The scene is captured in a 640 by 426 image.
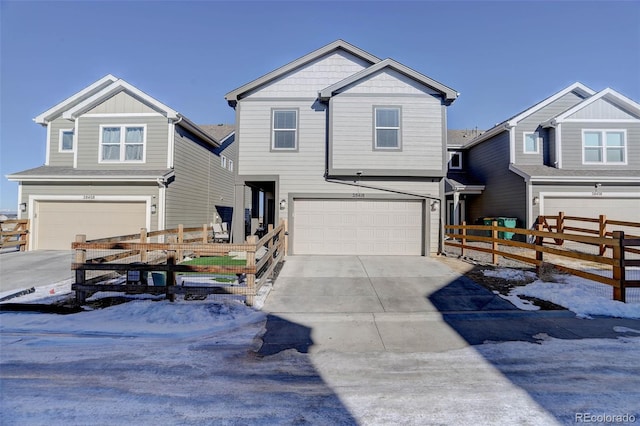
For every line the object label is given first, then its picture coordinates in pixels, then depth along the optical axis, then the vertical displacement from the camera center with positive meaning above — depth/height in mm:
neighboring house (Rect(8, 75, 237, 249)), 11930 +1622
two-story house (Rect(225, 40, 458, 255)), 10609 +2200
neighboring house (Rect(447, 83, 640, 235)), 13117 +3122
